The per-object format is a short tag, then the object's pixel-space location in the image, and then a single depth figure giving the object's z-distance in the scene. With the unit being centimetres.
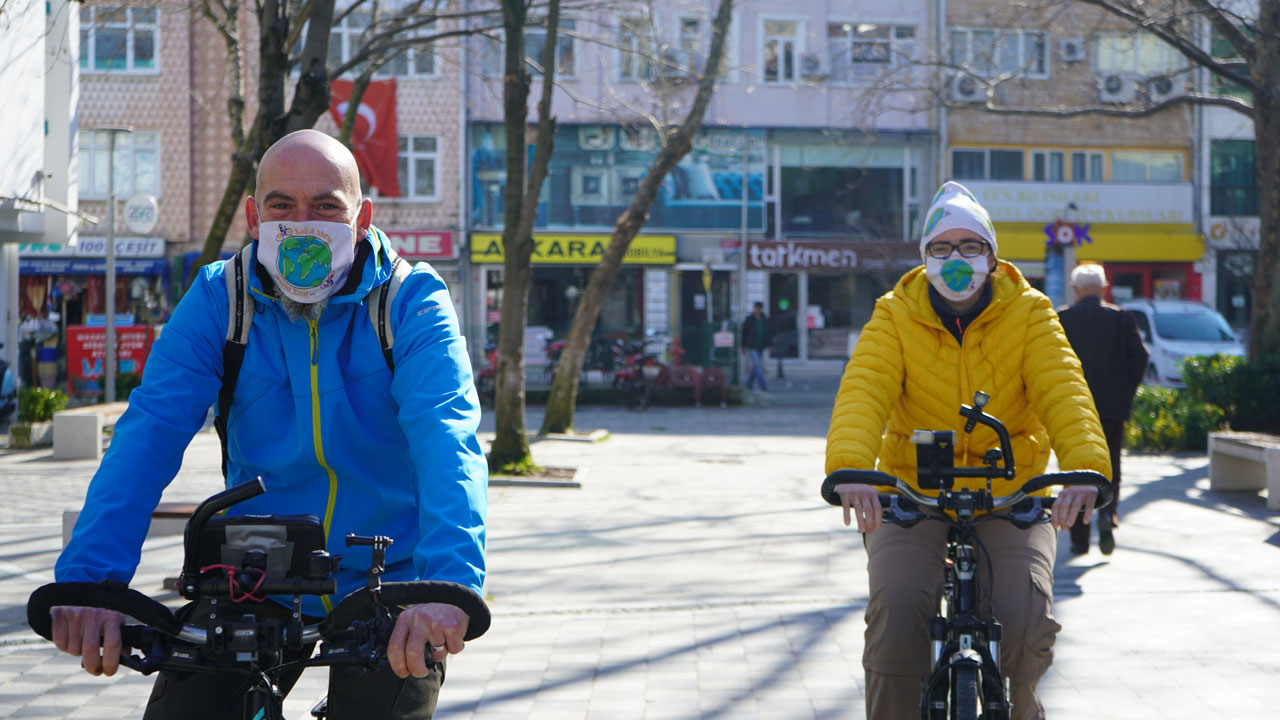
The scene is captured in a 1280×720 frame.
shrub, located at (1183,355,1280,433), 1397
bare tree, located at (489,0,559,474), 1323
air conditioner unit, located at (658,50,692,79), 3069
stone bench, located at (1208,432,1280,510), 1127
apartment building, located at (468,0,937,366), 3281
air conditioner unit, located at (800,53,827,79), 3400
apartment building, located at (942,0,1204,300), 3428
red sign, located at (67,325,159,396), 2192
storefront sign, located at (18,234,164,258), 3114
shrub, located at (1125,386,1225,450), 1511
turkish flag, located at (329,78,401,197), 3216
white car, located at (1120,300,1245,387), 2362
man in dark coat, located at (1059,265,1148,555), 855
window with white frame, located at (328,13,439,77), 3147
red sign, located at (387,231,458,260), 3241
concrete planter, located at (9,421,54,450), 1664
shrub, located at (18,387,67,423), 1686
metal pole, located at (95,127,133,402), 1870
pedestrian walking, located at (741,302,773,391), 2870
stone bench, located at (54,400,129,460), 1539
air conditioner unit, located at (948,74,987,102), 3300
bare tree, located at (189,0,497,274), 910
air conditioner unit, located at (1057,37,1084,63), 3167
